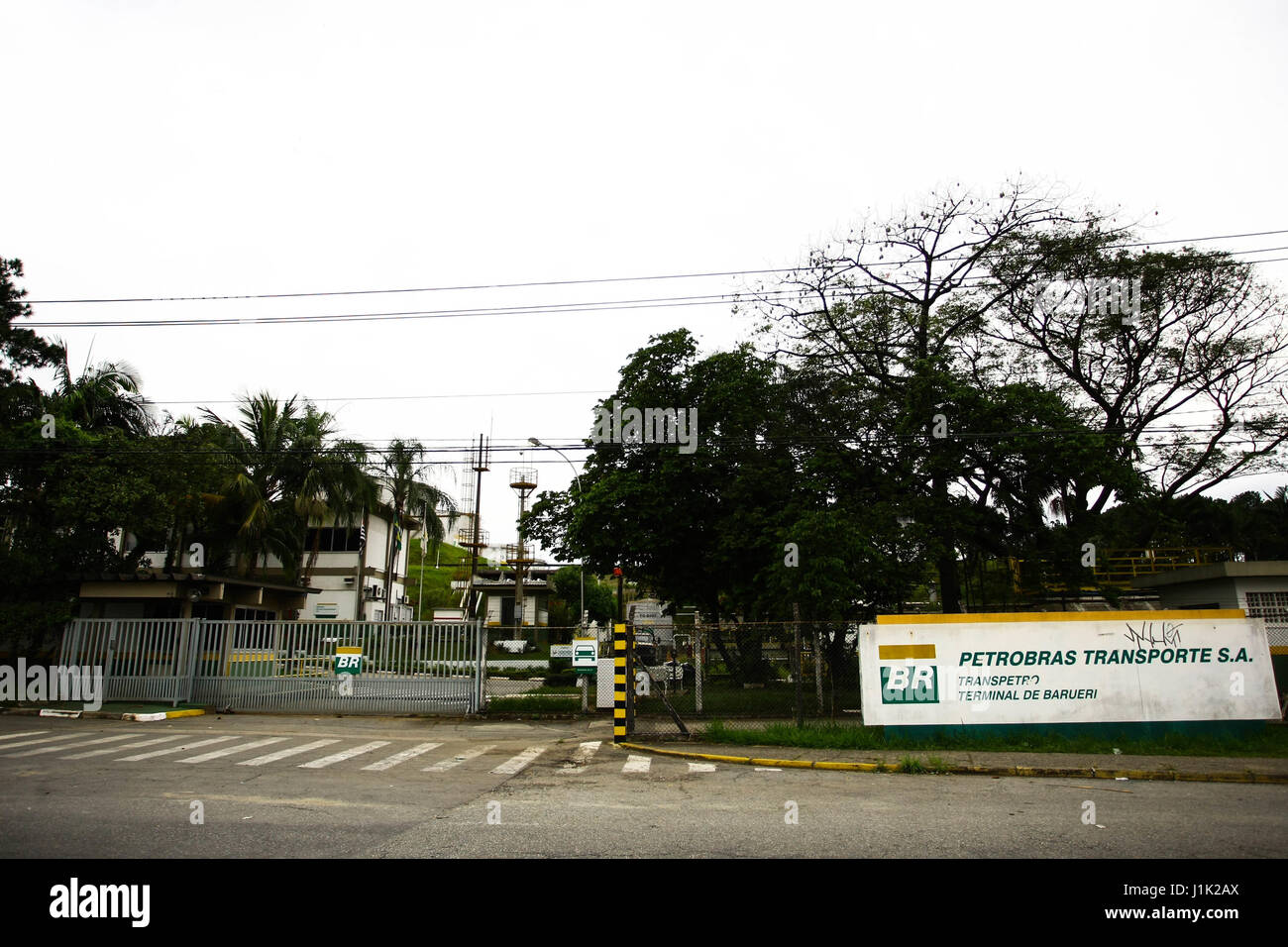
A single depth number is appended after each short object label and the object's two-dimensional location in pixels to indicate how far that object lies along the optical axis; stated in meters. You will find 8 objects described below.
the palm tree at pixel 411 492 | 41.38
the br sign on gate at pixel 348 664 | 19.17
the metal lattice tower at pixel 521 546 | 42.25
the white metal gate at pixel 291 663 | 19.17
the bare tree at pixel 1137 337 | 22.83
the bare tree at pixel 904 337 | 21.28
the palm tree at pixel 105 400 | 26.09
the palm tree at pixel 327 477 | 34.50
